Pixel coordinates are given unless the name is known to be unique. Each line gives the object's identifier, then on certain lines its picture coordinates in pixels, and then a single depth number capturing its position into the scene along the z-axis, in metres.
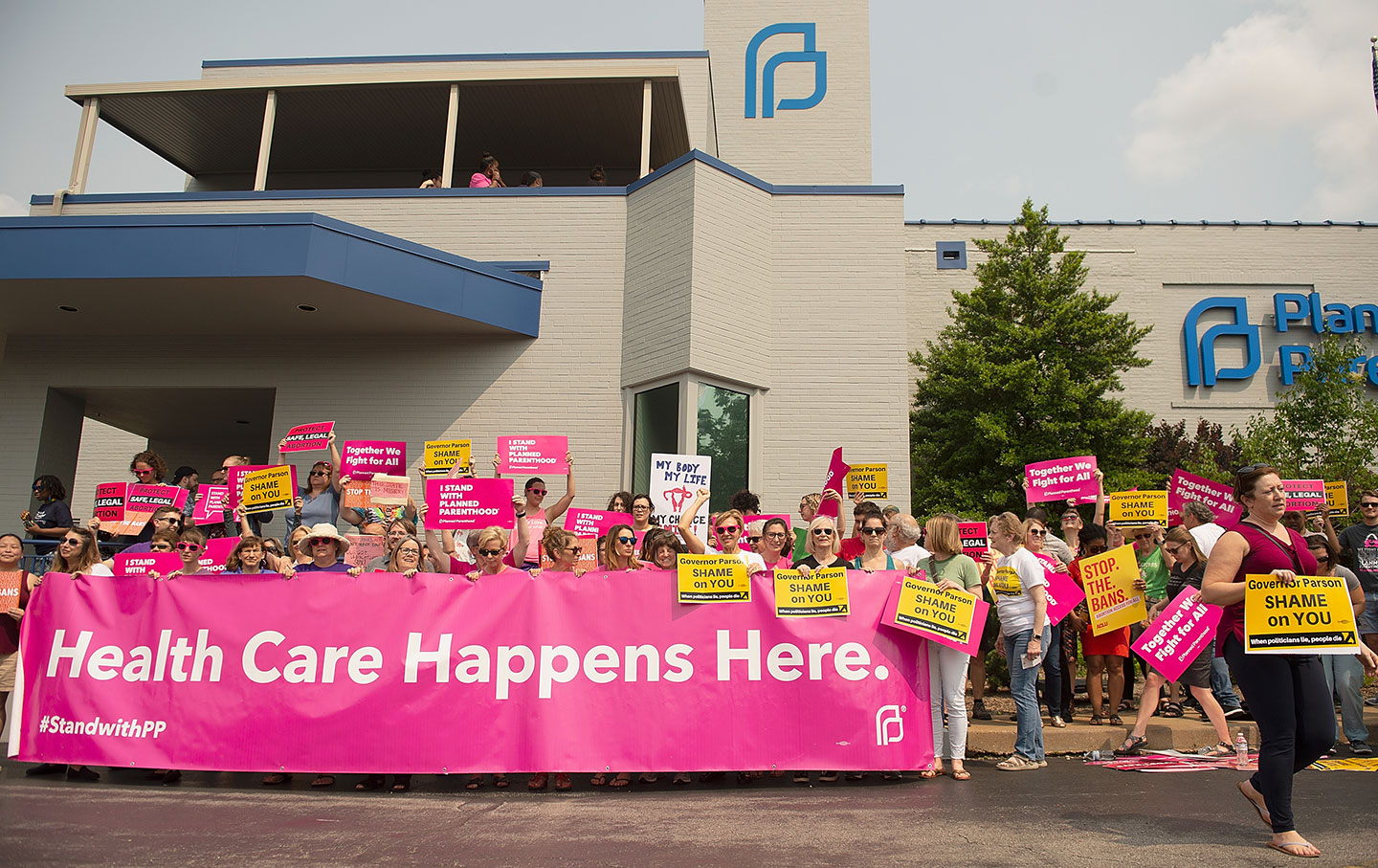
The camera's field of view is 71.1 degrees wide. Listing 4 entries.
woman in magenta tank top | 4.58
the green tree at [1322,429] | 18.19
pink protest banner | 6.36
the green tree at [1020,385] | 22.25
